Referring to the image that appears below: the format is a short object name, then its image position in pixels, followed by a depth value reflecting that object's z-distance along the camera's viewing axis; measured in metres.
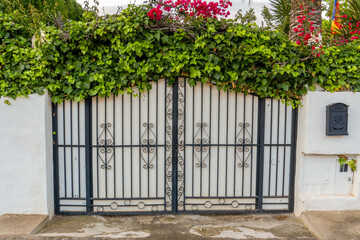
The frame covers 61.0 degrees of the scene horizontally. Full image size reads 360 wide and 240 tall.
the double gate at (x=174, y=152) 4.60
